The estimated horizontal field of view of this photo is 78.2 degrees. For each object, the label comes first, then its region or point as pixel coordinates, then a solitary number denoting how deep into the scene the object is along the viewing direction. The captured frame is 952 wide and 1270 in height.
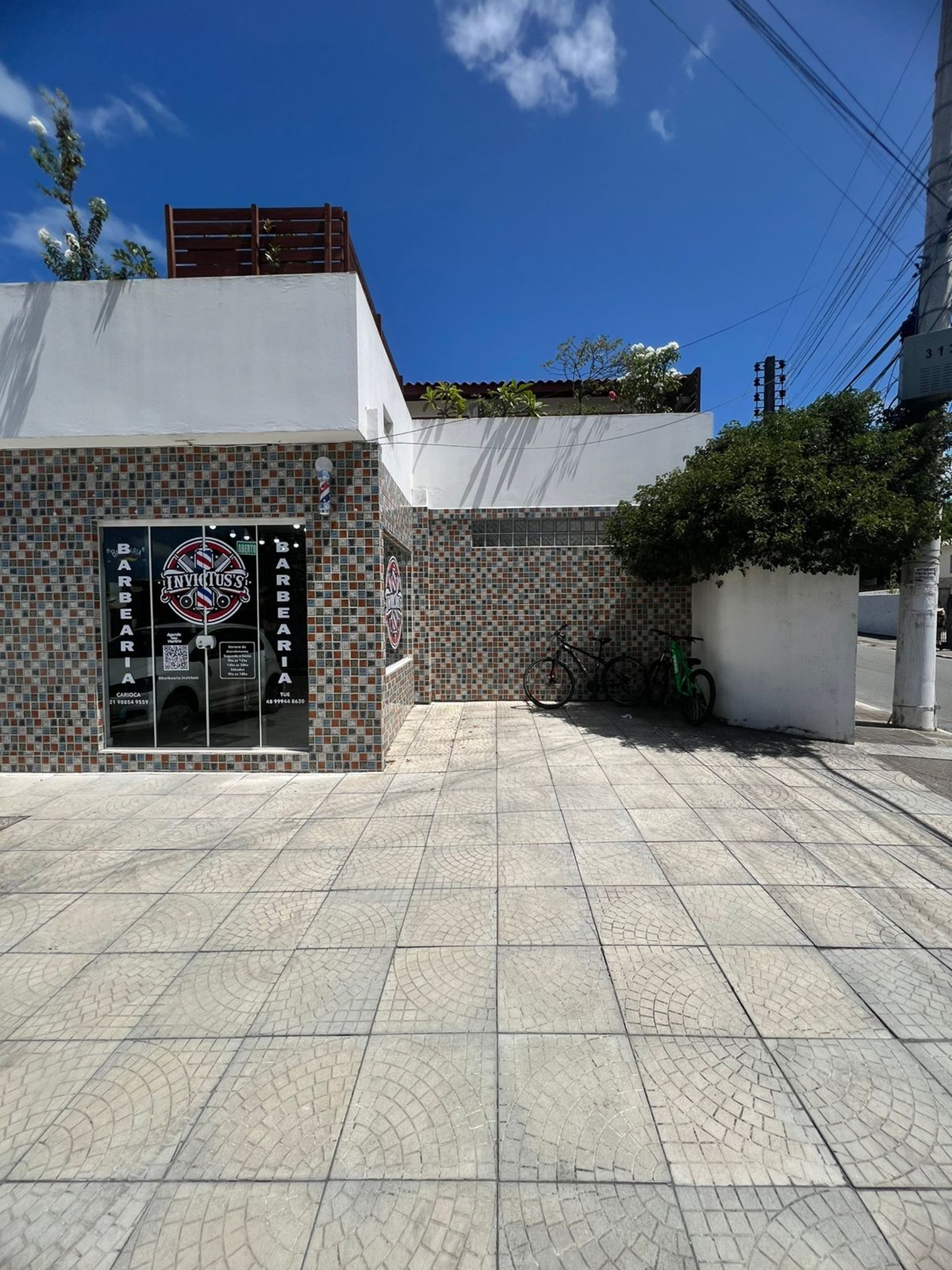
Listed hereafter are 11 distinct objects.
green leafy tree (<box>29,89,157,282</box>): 6.63
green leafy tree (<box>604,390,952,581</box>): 6.44
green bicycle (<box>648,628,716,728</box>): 8.01
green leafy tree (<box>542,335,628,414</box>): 13.27
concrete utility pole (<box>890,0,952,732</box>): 7.71
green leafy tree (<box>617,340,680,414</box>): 12.54
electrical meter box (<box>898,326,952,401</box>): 7.47
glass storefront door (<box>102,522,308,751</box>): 6.23
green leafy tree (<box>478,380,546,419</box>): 10.55
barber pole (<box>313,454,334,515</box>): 5.98
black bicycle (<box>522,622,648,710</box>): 9.44
